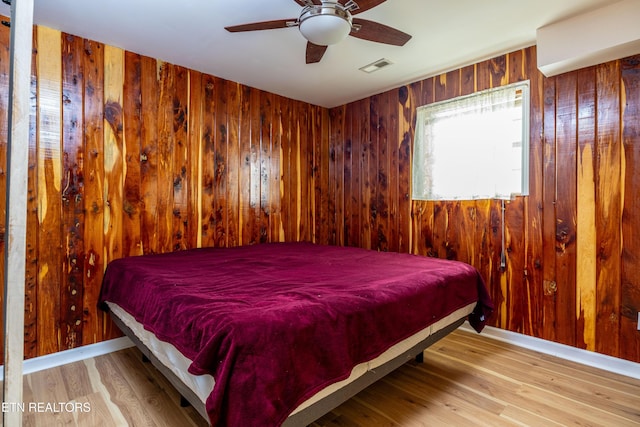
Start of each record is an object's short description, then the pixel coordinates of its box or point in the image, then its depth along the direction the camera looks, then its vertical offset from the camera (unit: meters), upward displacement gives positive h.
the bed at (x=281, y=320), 1.05 -0.47
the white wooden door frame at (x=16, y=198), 0.79 +0.04
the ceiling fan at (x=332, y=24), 1.60 +1.07
